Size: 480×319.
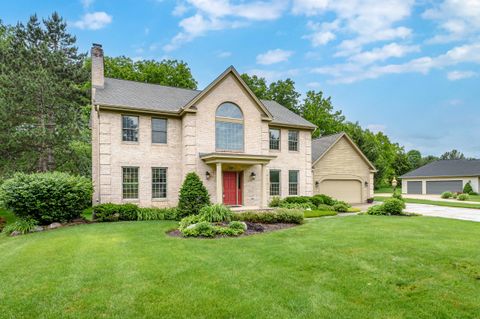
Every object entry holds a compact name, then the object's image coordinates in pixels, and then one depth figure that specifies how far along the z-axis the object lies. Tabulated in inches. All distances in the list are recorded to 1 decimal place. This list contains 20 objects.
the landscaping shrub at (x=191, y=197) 597.3
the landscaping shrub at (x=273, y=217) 519.5
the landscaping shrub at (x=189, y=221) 464.7
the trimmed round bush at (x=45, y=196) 506.0
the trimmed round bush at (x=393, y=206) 649.6
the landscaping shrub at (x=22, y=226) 502.6
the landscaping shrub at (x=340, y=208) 755.4
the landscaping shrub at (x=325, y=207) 748.0
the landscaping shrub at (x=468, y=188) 1393.0
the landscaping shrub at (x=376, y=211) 655.8
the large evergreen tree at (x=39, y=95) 892.0
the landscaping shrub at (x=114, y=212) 582.6
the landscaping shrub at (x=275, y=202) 765.9
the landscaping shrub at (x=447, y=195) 1288.1
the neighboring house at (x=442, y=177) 1443.2
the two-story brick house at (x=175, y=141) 636.7
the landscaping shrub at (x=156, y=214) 607.8
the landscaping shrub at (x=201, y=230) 410.6
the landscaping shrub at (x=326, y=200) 831.8
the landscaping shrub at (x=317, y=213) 638.8
